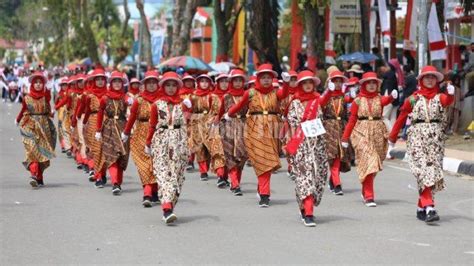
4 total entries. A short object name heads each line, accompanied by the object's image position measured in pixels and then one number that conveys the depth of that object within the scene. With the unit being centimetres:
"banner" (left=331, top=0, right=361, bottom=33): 3259
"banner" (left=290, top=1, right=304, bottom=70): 3659
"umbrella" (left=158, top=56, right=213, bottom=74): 3749
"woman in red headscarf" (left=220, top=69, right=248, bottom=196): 1691
